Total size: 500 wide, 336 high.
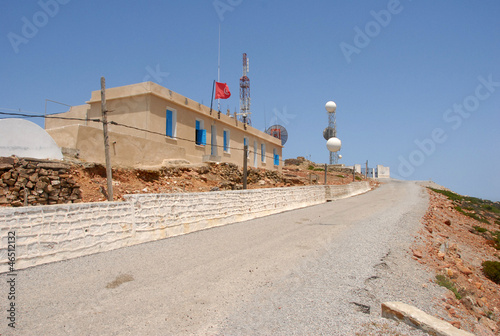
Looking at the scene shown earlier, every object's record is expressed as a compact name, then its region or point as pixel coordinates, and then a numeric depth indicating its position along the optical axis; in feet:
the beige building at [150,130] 45.84
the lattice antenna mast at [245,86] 127.65
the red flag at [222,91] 71.72
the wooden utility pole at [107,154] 34.34
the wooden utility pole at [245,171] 53.88
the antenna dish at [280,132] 134.51
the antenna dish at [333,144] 168.96
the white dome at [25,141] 38.45
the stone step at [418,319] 12.70
